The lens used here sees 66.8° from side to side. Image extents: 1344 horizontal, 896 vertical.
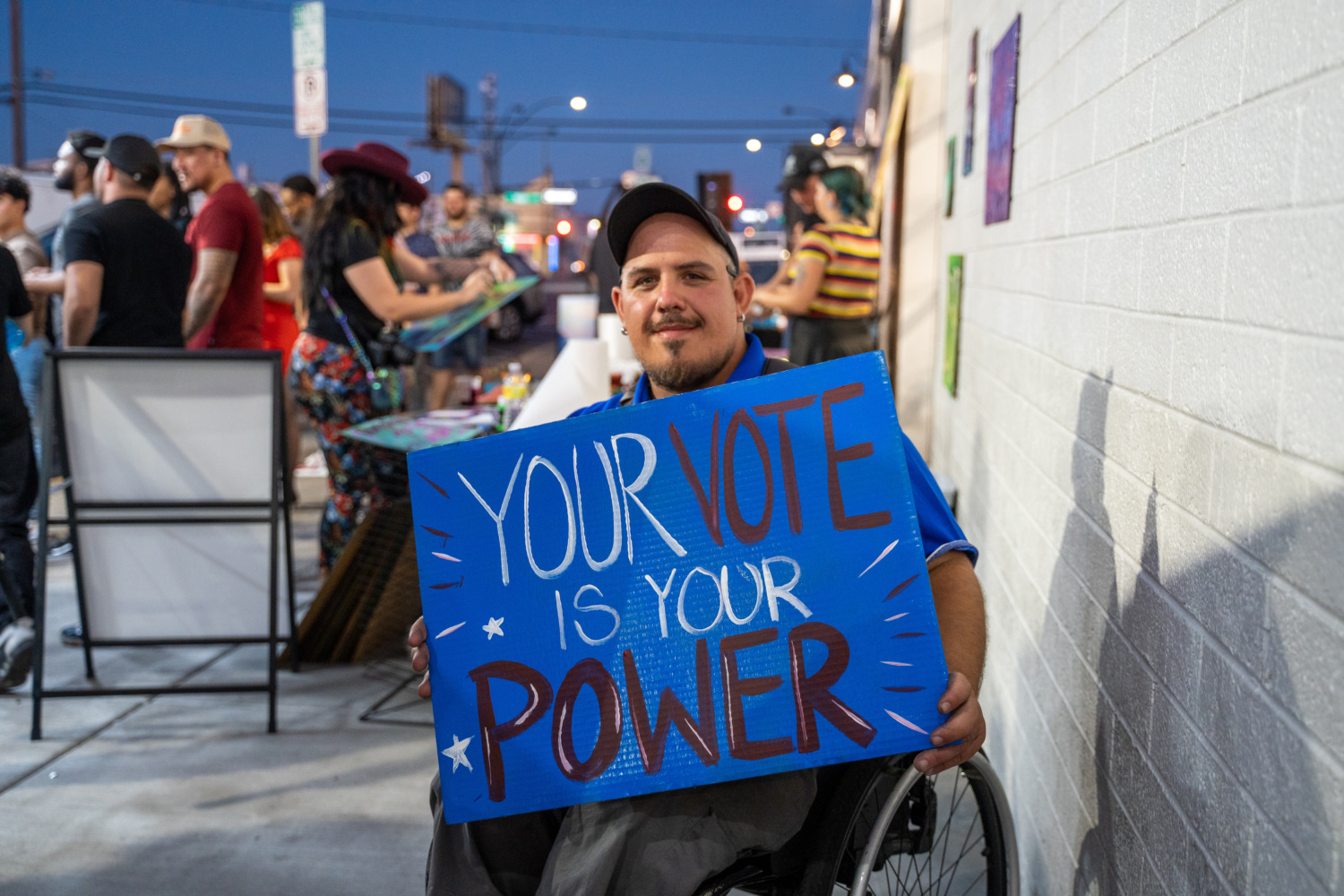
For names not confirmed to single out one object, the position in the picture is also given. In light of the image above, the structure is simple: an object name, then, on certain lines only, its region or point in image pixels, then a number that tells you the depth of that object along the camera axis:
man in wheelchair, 1.45
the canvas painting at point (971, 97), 4.14
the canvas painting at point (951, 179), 4.91
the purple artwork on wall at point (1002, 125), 2.97
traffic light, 18.23
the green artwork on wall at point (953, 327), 4.30
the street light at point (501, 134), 33.69
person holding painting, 4.05
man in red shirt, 4.38
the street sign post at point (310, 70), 8.44
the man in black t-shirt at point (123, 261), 3.98
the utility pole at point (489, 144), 52.12
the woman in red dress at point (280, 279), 6.23
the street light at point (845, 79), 29.76
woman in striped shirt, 5.21
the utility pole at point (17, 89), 20.50
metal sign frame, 3.34
